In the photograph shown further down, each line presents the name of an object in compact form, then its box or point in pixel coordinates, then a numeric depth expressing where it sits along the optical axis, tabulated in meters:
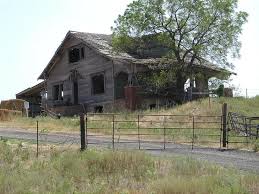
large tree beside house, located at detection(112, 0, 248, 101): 41.66
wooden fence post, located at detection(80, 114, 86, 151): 19.00
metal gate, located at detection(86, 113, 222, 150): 24.36
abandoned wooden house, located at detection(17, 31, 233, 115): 42.47
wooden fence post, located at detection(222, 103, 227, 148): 24.70
